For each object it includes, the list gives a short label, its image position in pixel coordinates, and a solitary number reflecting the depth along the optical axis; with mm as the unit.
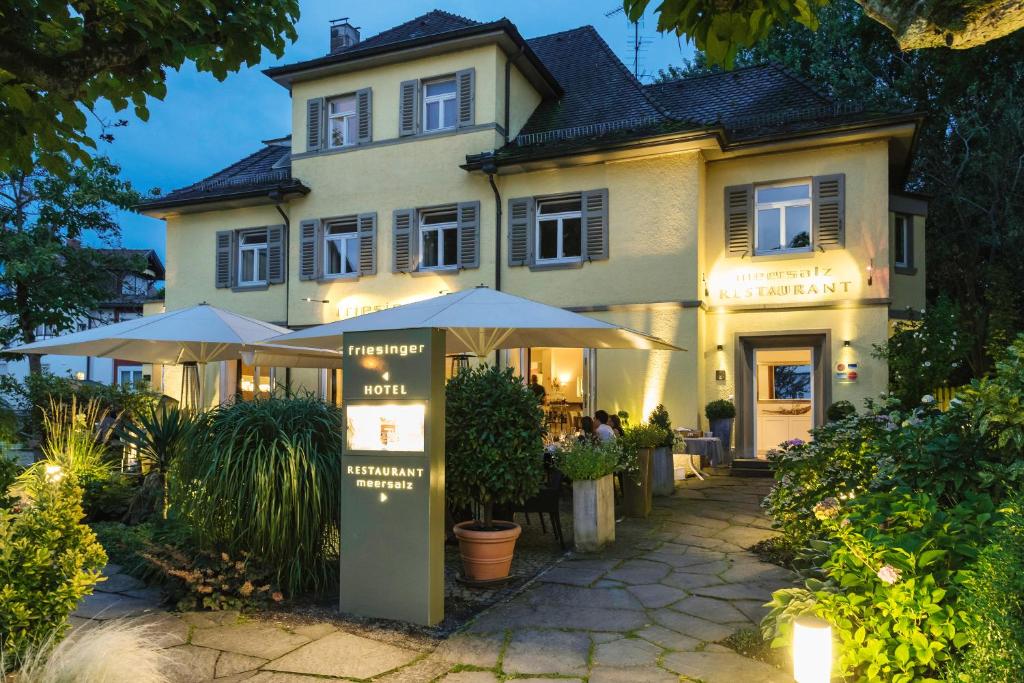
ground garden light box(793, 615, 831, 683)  3328
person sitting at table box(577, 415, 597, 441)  9399
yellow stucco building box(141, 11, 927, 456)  13000
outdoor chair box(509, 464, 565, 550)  7105
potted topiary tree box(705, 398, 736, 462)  13203
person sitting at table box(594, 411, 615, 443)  8896
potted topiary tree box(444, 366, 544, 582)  6039
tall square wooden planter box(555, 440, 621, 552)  7090
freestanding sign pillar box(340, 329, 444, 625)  5148
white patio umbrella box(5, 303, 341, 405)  8734
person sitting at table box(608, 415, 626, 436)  10555
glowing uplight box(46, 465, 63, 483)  4141
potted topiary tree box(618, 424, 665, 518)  8727
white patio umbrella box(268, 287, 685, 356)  5688
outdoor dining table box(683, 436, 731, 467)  12242
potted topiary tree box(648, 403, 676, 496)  10281
